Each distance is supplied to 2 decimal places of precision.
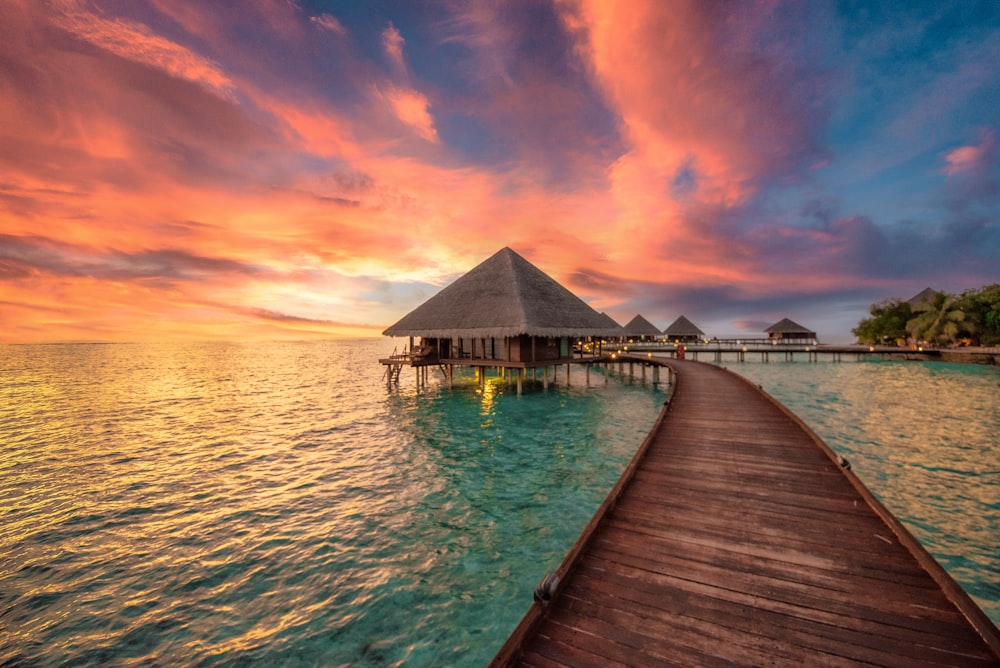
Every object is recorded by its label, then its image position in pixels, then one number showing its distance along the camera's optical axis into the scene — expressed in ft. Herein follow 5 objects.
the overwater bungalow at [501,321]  72.43
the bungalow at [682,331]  181.78
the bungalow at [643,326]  174.13
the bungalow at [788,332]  210.18
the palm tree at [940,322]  150.82
